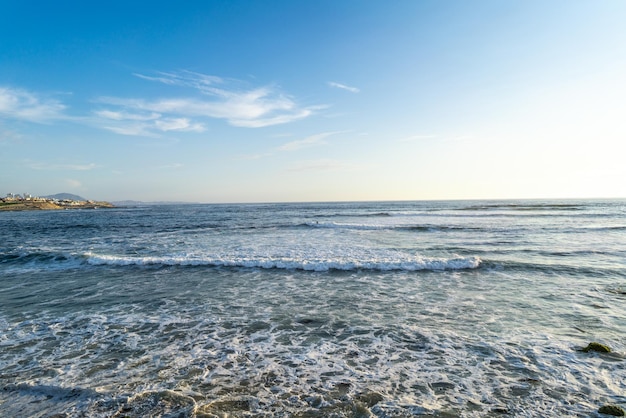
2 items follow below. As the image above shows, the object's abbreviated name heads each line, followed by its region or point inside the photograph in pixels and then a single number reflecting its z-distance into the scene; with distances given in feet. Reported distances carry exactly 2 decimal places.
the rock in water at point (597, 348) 21.15
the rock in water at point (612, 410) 14.63
